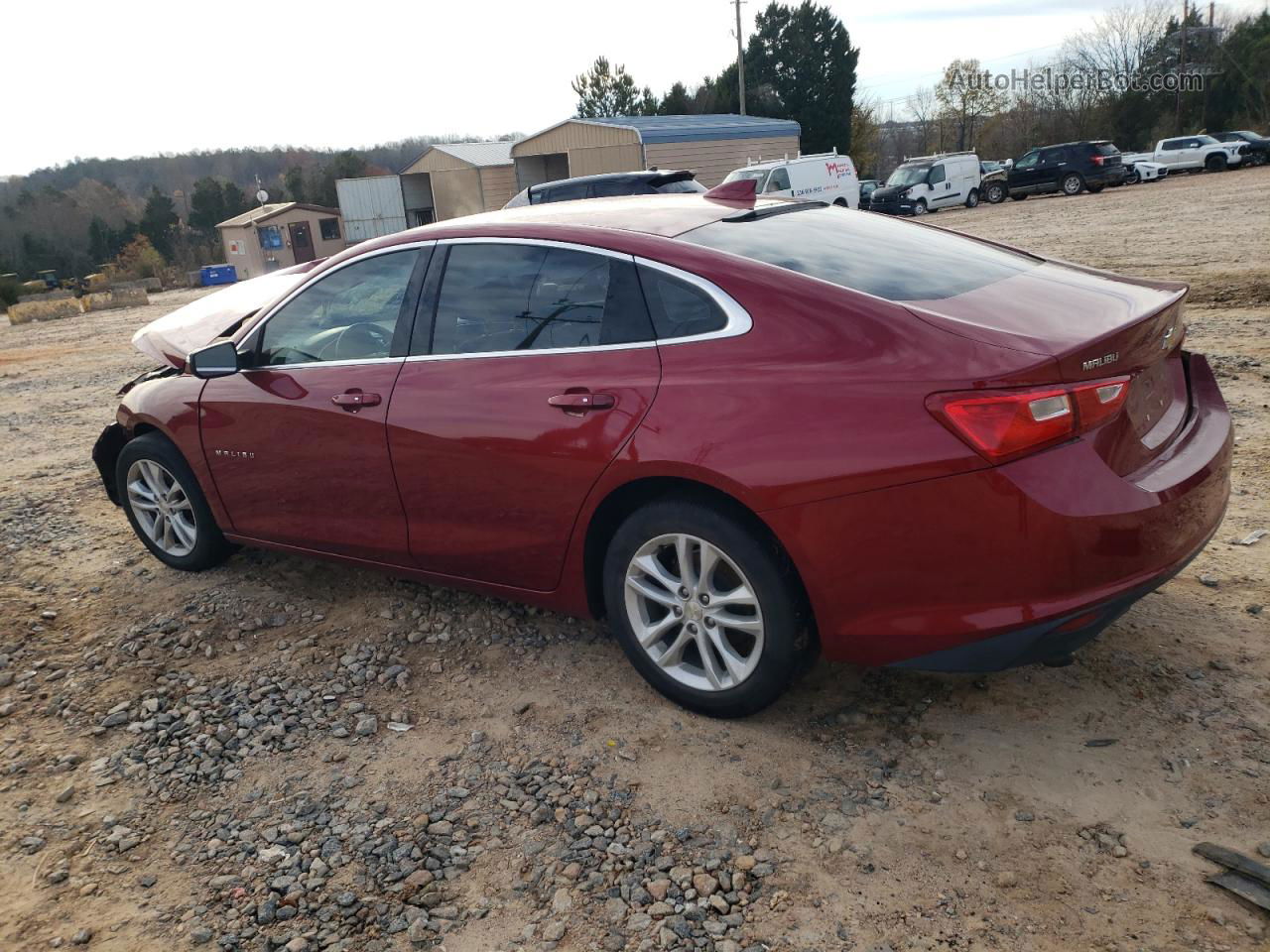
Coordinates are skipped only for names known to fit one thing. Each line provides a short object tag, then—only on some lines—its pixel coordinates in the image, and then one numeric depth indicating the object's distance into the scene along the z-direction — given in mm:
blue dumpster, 39741
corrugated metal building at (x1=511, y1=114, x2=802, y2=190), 32000
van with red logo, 26984
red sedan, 2650
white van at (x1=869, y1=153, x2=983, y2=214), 31219
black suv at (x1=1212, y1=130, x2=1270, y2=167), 34281
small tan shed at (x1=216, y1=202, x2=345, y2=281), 44938
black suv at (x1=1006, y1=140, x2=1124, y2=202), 30594
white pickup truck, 34719
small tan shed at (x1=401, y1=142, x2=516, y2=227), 37594
